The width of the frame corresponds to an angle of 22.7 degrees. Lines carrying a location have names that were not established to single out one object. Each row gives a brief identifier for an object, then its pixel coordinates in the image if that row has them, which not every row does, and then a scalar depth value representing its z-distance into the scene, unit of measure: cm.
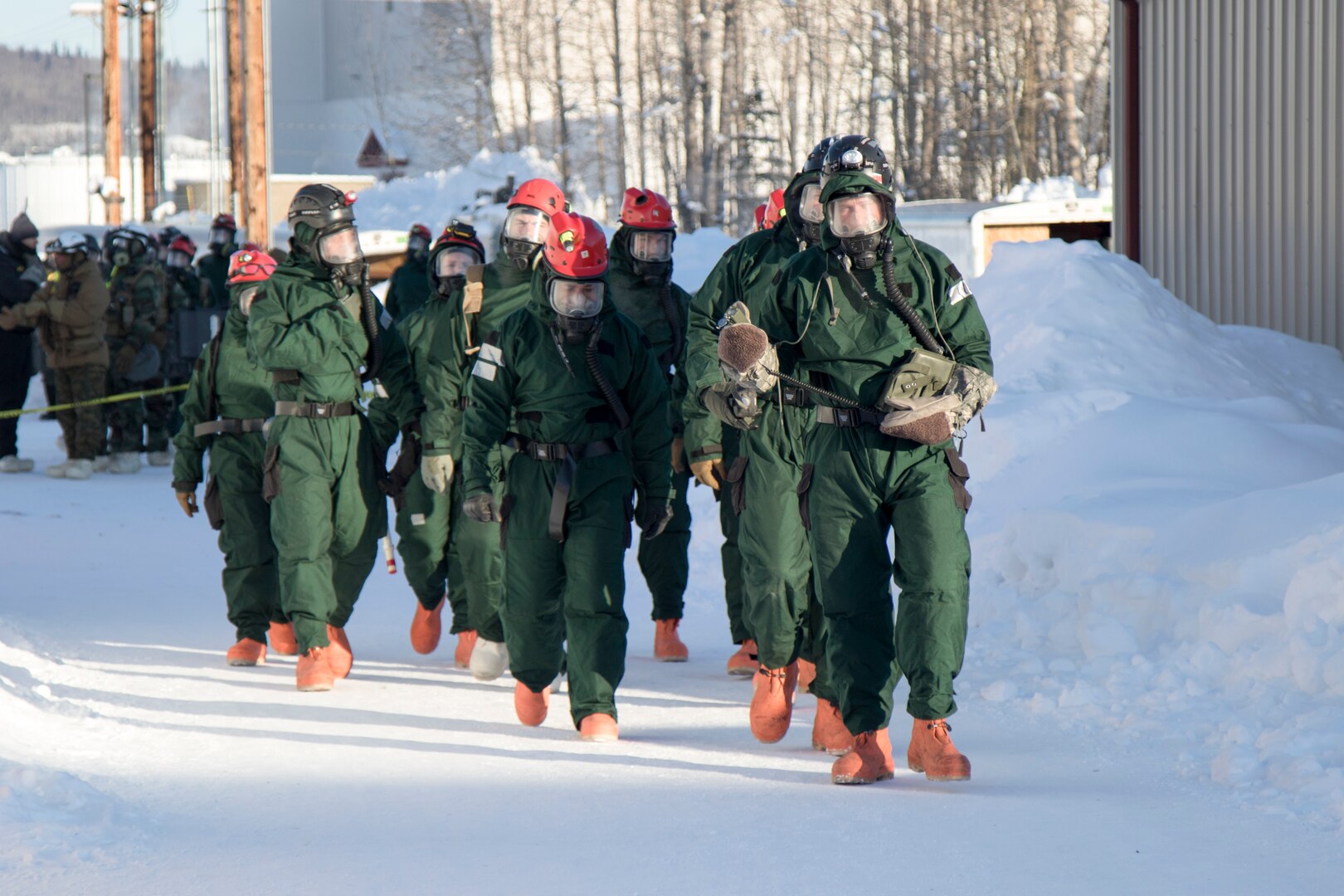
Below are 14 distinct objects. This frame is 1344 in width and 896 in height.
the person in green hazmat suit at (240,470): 1574
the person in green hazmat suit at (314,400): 1449
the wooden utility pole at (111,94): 7088
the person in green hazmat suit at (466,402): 1485
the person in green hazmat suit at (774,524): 1213
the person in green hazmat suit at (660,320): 1577
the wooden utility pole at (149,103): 7034
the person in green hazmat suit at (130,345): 3172
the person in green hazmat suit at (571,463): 1235
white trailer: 3332
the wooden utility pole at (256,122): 4013
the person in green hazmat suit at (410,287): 2357
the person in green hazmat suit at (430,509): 1574
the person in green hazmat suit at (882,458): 1061
